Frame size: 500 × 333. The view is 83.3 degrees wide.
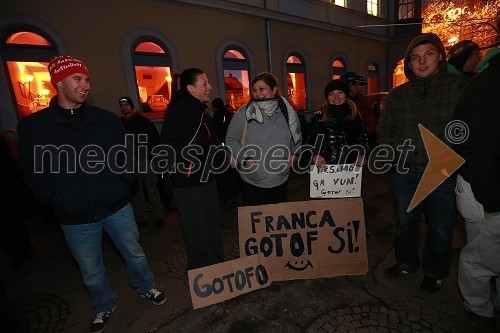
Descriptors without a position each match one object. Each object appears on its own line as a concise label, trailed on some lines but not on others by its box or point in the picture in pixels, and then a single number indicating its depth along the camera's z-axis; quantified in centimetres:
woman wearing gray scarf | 292
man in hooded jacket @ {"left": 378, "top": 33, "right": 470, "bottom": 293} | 236
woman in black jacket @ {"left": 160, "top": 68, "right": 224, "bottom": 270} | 257
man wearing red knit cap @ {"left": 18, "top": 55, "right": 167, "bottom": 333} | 217
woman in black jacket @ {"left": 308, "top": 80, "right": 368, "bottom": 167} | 311
